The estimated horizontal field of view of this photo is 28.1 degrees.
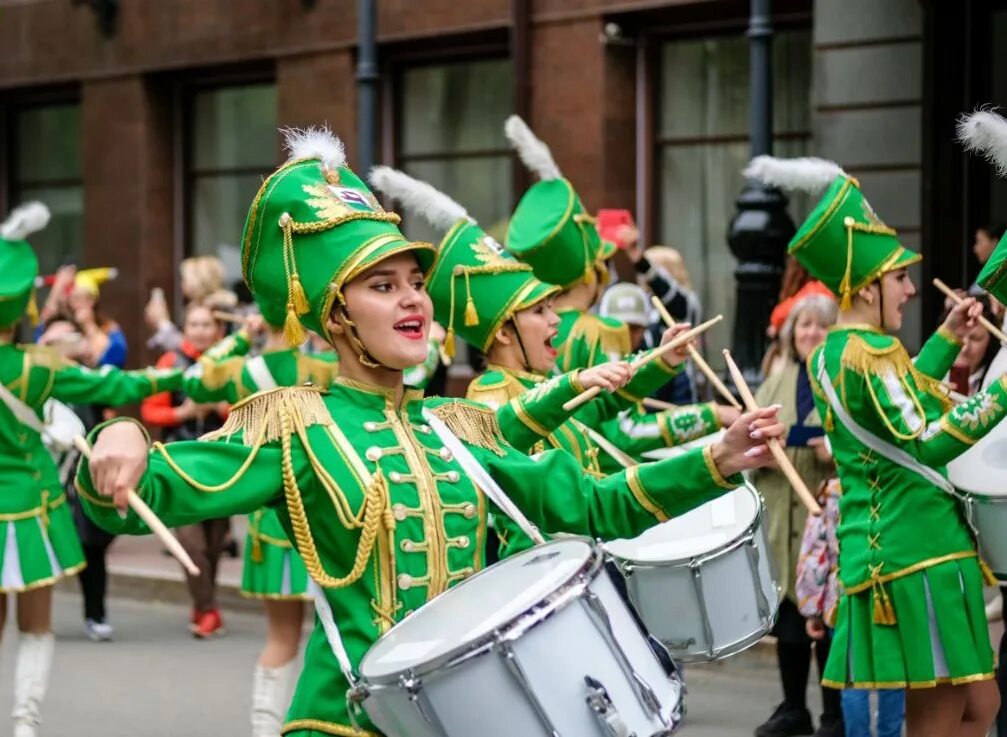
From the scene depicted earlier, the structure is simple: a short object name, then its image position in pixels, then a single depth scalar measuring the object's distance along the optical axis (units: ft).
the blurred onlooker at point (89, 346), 35.42
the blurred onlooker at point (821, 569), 24.53
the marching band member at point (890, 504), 20.56
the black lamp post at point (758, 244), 33.86
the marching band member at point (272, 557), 25.03
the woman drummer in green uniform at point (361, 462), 13.32
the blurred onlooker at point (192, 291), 41.78
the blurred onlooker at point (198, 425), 35.70
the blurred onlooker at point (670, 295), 32.40
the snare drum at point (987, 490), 20.62
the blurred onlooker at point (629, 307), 31.01
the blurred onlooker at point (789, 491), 26.08
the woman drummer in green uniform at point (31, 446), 26.48
